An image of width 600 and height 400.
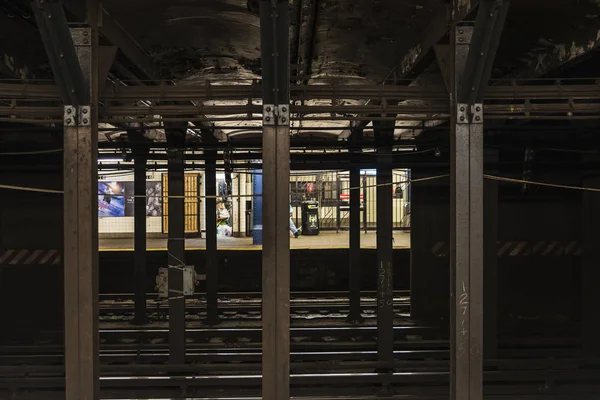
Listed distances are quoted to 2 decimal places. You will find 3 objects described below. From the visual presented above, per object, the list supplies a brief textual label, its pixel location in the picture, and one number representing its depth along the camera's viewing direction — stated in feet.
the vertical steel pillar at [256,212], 43.57
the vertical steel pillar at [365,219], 53.21
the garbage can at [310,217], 53.62
